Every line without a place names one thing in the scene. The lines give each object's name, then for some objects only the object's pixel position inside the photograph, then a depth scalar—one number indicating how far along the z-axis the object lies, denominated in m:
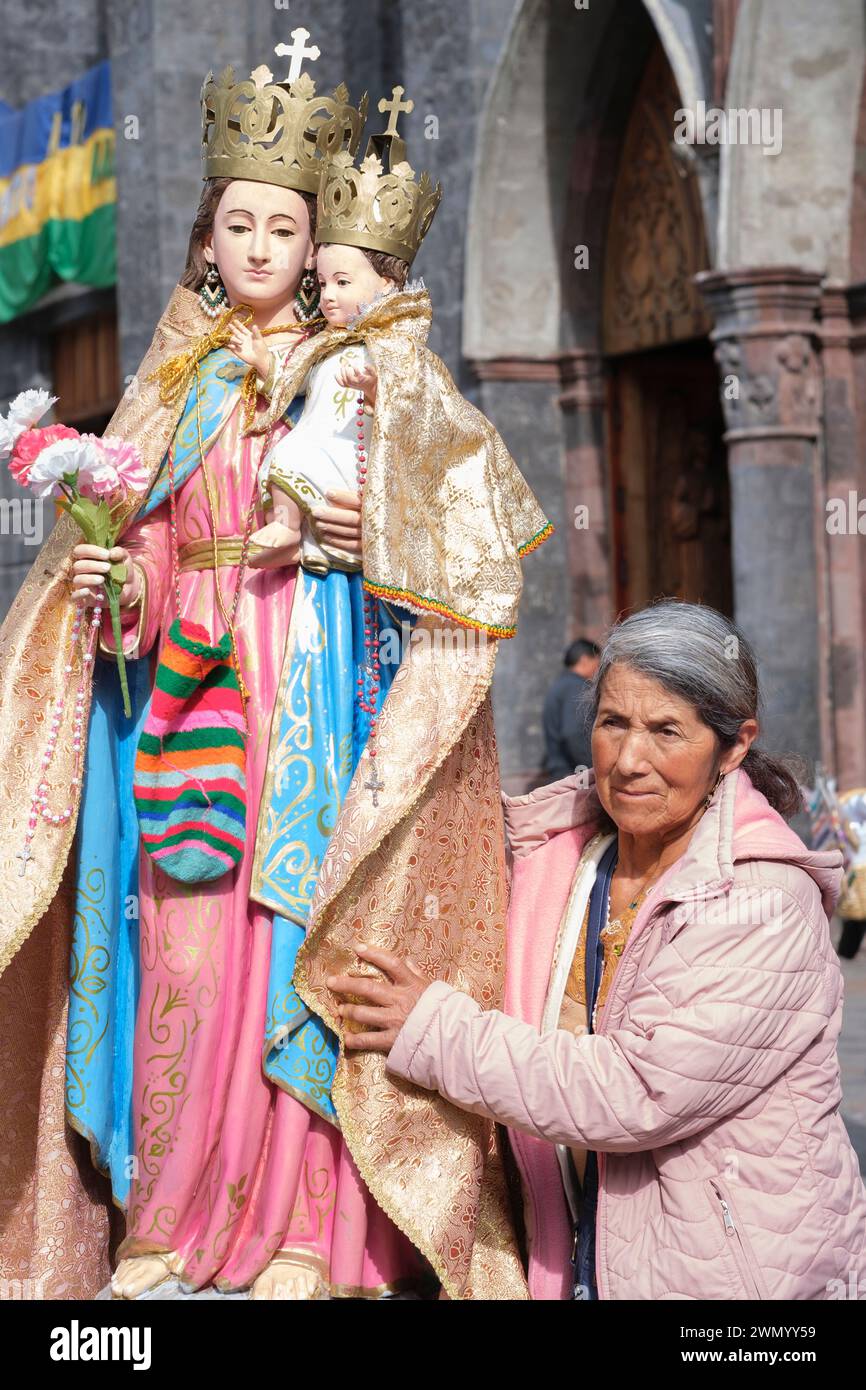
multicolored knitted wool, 3.29
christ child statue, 3.28
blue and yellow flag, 13.89
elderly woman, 2.87
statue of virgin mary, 3.20
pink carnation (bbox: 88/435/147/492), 3.28
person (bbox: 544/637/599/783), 9.38
